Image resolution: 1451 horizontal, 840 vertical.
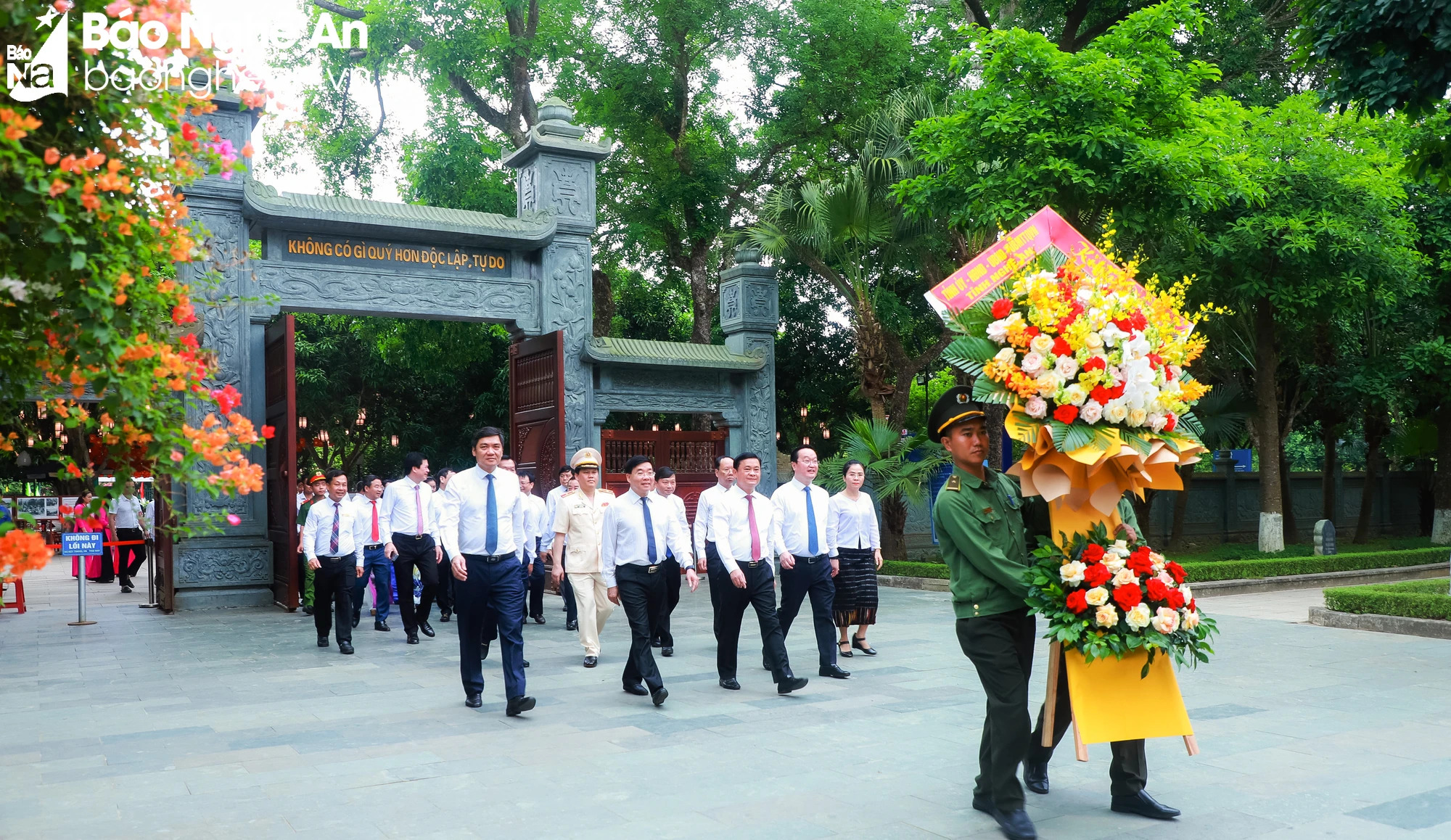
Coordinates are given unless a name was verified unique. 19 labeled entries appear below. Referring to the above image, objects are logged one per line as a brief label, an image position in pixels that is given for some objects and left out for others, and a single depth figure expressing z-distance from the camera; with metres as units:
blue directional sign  11.63
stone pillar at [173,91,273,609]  12.10
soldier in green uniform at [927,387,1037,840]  4.27
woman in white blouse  8.52
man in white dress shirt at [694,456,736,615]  7.84
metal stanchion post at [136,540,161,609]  13.02
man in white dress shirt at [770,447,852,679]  7.89
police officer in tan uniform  8.66
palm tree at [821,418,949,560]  14.34
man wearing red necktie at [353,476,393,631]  10.35
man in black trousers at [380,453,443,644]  10.32
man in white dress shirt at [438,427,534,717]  6.88
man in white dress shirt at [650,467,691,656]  7.80
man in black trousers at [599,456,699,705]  7.17
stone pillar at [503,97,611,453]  13.74
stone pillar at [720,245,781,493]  15.38
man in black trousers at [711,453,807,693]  7.33
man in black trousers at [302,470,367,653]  9.46
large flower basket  4.22
